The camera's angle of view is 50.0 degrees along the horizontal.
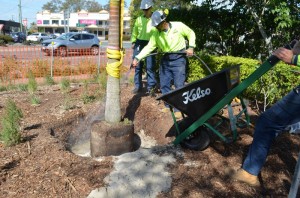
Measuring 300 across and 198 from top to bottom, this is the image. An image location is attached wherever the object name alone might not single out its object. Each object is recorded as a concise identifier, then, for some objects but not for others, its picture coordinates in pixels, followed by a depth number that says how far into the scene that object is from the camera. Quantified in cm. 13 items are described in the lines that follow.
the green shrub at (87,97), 621
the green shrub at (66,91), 580
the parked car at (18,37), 4566
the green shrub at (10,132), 396
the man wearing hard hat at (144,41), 636
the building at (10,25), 6645
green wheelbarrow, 363
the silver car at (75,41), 2258
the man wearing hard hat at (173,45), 495
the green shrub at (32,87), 669
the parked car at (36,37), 4550
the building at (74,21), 8325
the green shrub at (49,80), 862
